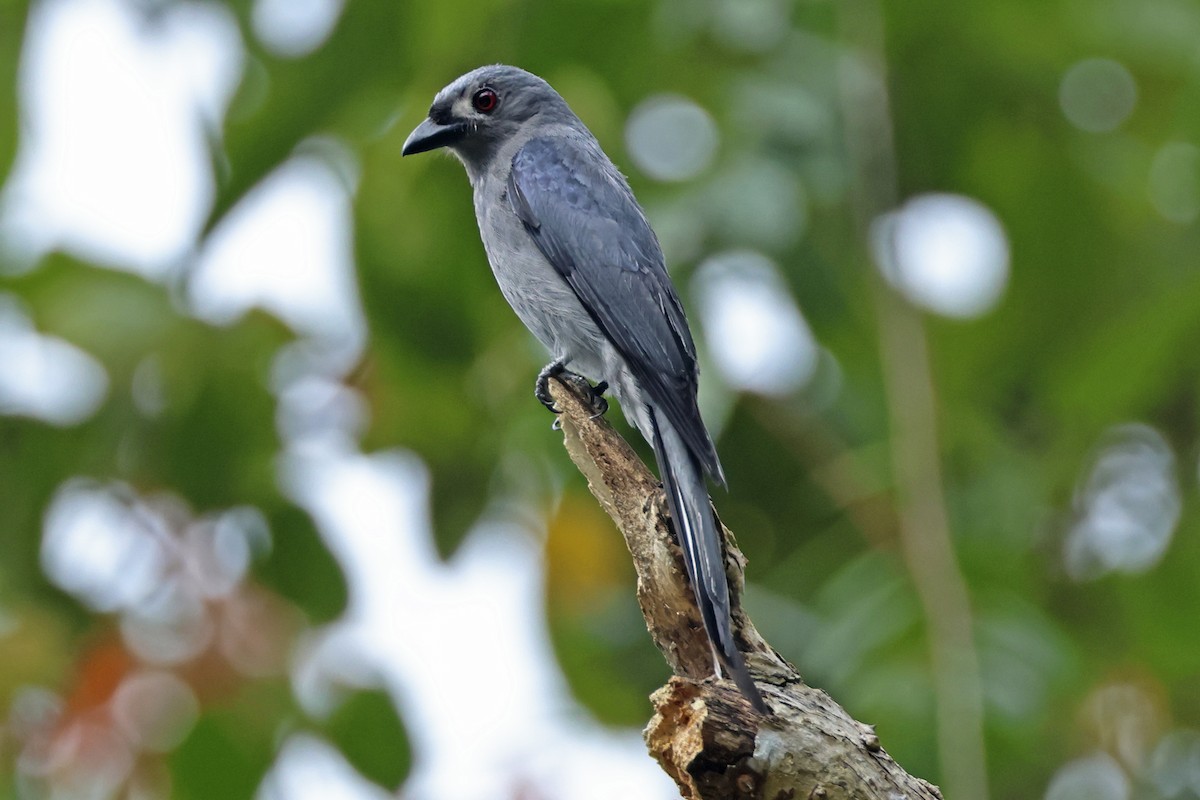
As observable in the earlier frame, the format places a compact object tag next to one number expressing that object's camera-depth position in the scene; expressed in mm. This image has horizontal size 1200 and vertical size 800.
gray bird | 8750
